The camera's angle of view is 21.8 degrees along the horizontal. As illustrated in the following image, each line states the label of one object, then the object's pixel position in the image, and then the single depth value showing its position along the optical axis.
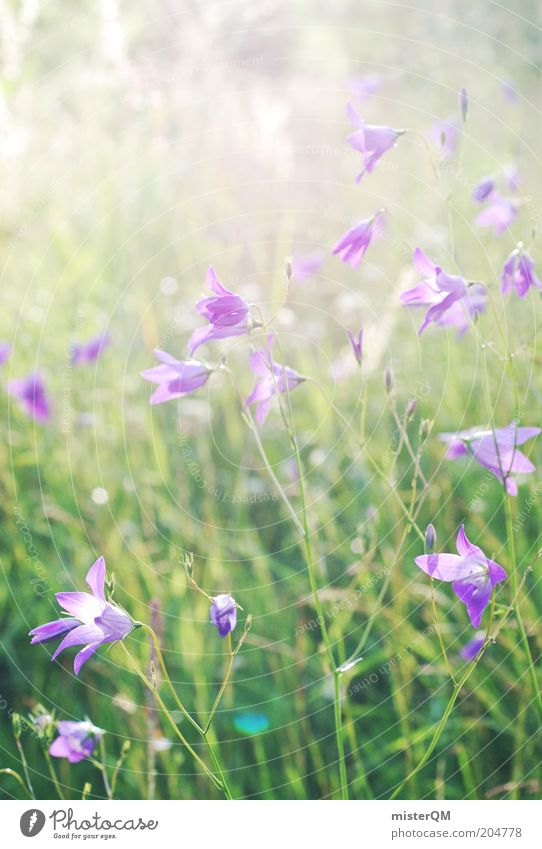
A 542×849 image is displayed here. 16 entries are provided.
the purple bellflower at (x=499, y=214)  0.61
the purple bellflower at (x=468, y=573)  0.44
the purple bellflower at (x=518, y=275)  0.49
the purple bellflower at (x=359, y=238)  0.50
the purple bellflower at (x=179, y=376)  0.49
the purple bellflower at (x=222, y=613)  0.44
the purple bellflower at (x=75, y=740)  0.50
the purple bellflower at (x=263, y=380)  0.49
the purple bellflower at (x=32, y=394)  0.80
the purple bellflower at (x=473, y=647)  0.57
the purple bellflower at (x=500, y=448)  0.48
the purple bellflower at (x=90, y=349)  0.84
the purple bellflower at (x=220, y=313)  0.45
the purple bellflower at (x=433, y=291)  0.46
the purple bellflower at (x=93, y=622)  0.44
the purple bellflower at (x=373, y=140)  0.49
